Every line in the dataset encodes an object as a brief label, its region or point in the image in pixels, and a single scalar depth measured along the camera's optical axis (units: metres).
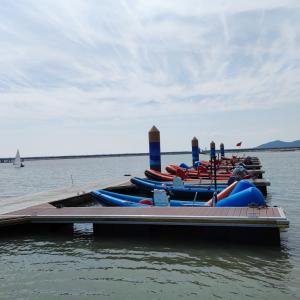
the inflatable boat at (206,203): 8.05
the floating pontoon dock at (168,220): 7.01
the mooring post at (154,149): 16.85
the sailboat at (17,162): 72.49
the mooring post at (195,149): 27.37
